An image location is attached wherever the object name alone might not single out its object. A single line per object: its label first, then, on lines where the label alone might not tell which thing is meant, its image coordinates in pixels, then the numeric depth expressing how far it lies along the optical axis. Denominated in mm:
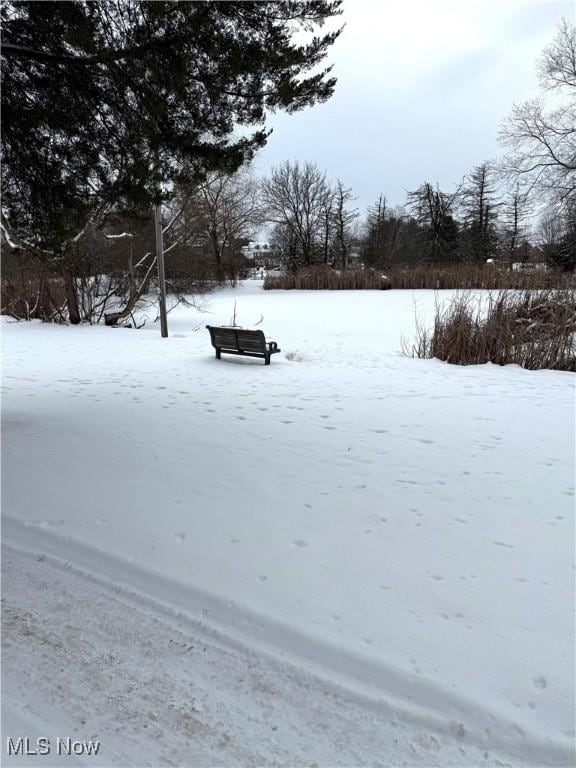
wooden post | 12703
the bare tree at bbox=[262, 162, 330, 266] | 42594
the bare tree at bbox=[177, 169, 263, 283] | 32181
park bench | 8688
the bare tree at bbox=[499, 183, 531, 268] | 45531
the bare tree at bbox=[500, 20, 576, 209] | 22719
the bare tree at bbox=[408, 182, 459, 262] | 46750
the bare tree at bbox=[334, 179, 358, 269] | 48062
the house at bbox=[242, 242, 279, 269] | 49488
